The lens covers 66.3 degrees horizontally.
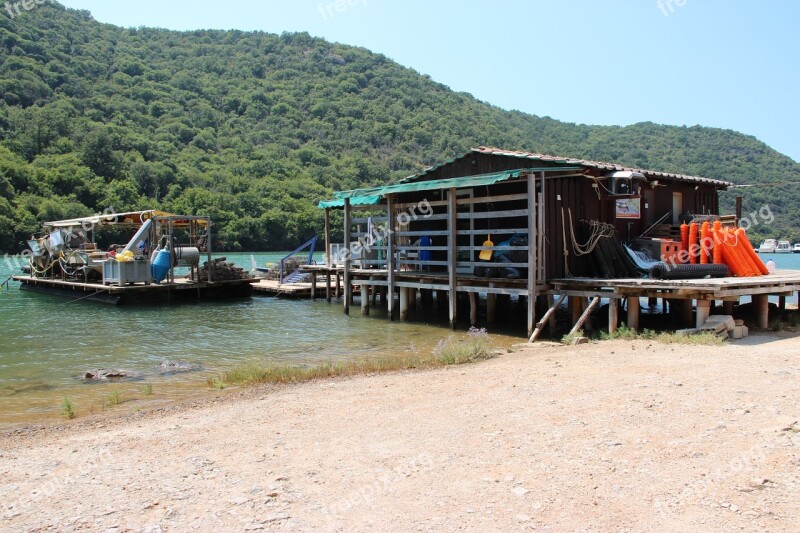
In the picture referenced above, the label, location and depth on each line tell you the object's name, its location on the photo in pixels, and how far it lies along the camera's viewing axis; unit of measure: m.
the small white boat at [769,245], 70.94
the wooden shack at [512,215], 14.12
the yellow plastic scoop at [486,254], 15.32
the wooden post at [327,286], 24.43
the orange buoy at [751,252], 14.16
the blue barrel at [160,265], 25.08
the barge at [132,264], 24.53
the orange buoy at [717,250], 14.15
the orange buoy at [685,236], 14.96
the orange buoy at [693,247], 14.67
